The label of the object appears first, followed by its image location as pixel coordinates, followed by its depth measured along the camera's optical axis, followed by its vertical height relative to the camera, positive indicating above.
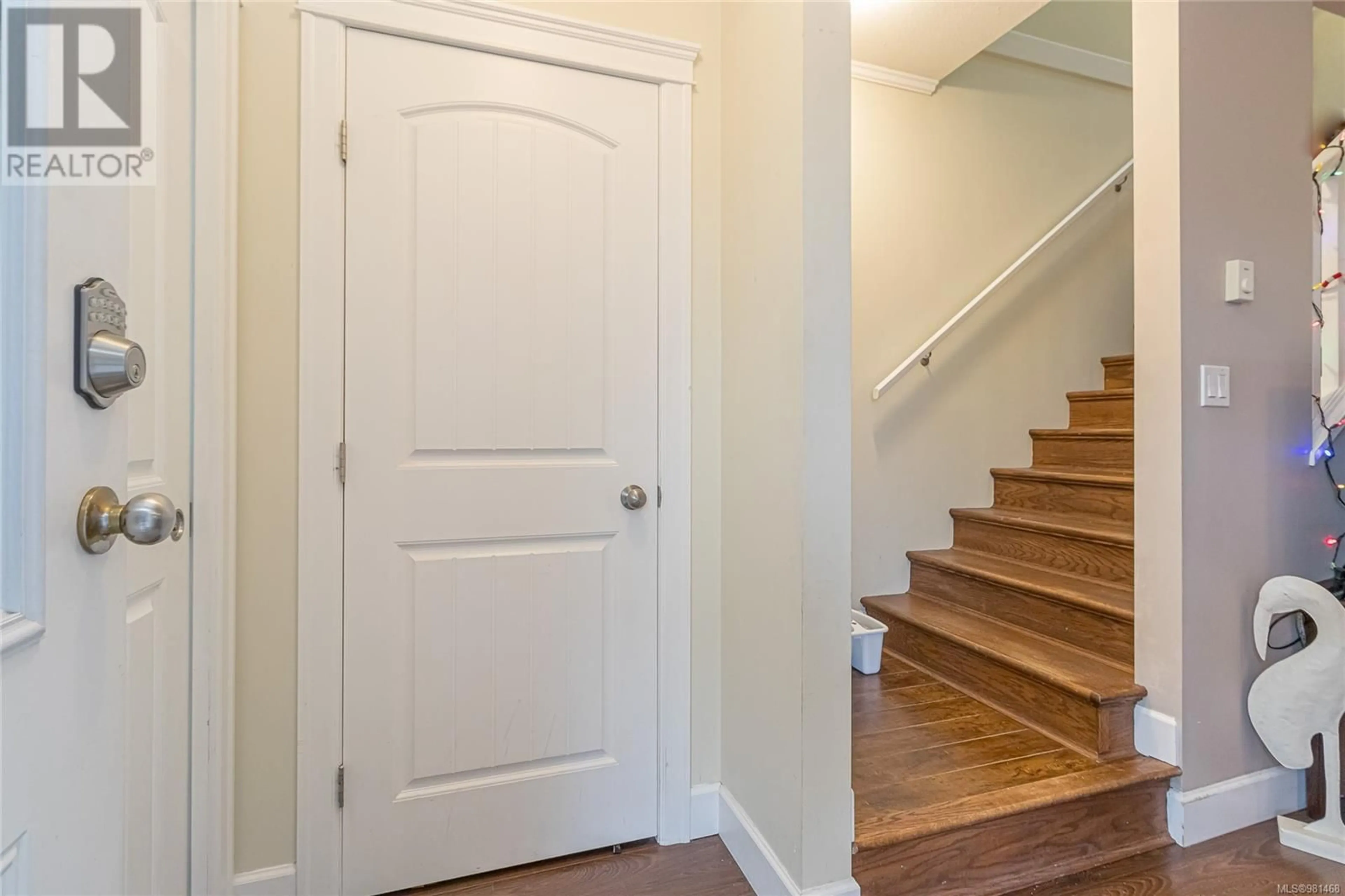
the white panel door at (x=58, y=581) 0.42 -0.11
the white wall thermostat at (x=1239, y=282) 1.63 +0.46
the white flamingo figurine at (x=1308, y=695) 1.51 -0.64
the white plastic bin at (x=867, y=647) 2.21 -0.74
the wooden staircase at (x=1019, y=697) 1.41 -0.81
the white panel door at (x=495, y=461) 1.38 -0.03
